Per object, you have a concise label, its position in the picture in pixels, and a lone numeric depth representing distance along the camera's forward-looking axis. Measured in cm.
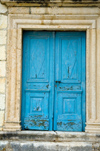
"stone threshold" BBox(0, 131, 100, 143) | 458
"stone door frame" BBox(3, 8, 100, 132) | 466
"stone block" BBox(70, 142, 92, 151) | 445
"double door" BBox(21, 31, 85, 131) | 483
